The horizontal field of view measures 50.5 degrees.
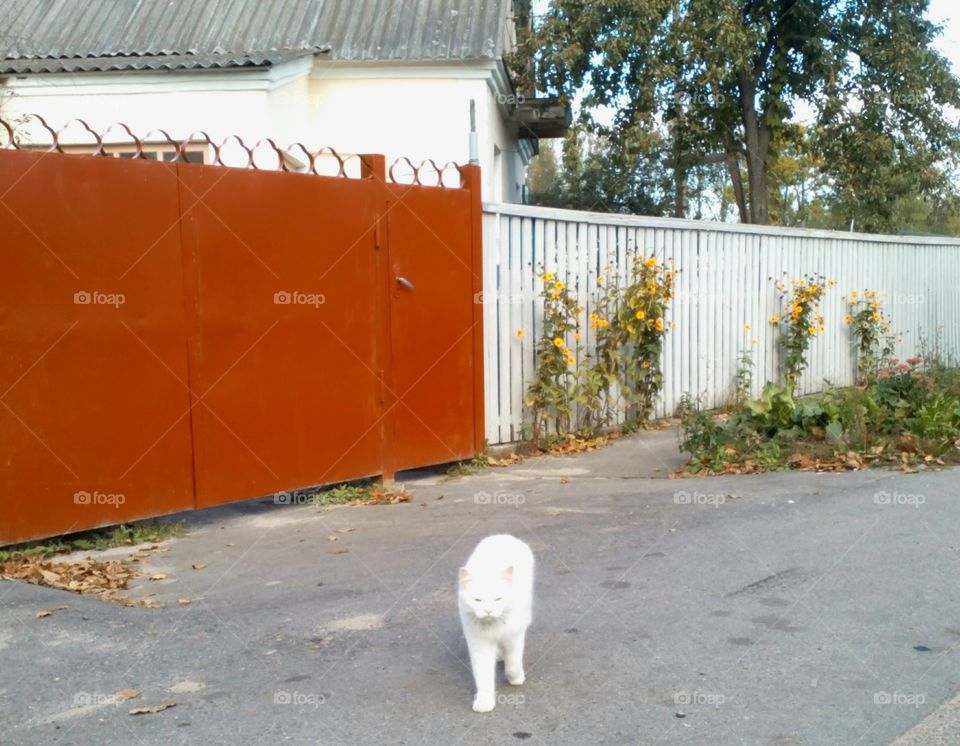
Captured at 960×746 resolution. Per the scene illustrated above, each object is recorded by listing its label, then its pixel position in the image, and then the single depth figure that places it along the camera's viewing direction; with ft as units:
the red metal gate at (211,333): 19.19
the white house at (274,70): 41.16
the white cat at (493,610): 12.32
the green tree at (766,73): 53.26
